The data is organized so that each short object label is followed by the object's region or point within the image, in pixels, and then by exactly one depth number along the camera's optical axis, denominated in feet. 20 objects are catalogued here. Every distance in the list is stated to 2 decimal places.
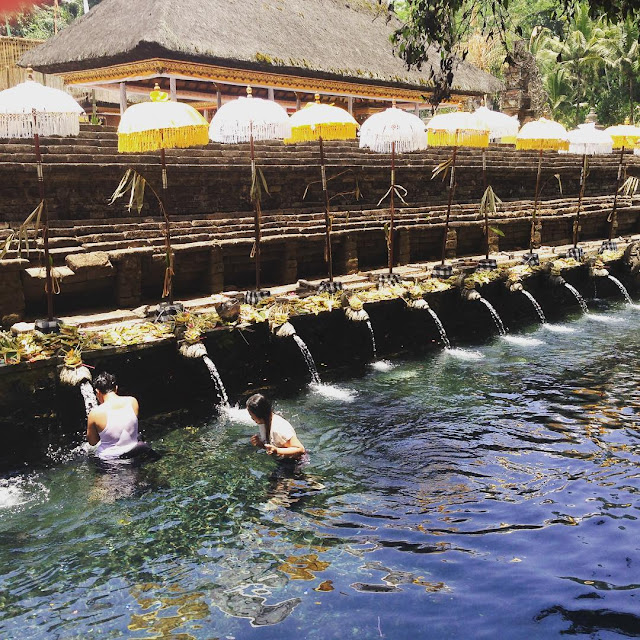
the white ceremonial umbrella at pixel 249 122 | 35.29
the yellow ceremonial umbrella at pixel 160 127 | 31.12
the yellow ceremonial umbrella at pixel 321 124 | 37.96
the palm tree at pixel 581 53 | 122.21
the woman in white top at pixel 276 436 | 23.39
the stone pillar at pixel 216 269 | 40.47
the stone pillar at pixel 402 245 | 52.19
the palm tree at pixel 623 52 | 117.80
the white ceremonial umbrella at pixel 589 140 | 53.57
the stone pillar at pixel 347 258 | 48.70
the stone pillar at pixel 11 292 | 31.99
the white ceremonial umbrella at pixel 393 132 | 40.83
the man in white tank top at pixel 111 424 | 24.23
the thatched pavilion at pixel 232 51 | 56.03
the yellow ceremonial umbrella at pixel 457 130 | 43.19
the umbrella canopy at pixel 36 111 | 28.14
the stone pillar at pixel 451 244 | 55.98
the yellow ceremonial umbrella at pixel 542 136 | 49.42
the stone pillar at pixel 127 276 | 35.94
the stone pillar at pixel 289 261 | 44.60
